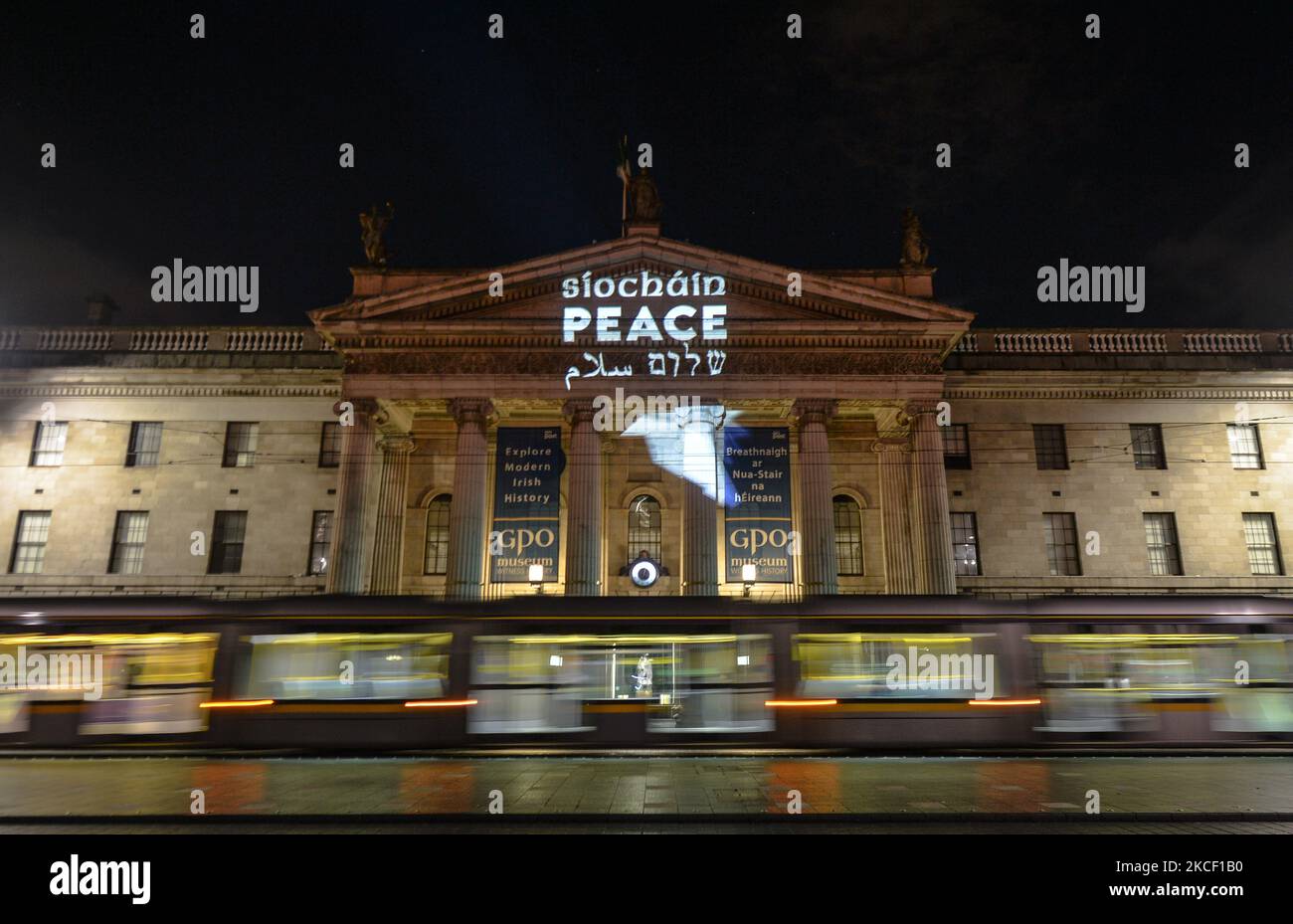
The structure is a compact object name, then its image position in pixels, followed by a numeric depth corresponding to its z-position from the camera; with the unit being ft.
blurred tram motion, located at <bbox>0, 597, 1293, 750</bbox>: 53.57
